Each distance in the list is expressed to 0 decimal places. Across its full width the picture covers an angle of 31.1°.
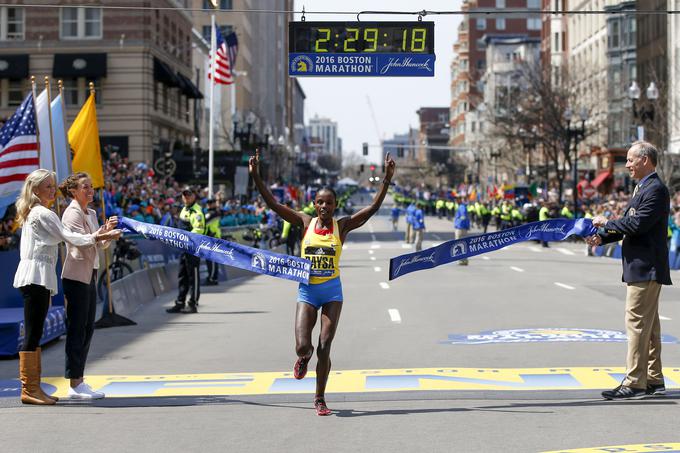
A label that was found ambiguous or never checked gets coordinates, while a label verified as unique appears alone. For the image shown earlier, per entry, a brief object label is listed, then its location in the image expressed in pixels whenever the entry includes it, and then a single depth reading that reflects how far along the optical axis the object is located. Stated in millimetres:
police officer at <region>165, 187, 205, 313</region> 20234
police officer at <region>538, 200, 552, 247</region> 46750
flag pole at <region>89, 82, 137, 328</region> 17797
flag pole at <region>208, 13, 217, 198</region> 44469
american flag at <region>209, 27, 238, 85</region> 46812
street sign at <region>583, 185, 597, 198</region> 76281
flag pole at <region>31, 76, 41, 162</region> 16031
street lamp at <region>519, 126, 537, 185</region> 71488
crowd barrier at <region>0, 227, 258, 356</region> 14016
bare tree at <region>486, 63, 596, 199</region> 72125
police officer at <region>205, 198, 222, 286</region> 22456
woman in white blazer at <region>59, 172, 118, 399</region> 10648
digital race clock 19047
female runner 9828
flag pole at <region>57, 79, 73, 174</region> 17062
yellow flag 17531
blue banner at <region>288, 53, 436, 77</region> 19031
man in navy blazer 10258
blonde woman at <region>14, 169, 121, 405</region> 10414
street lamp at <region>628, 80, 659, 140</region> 44219
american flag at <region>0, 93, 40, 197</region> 16047
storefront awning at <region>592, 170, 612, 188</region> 79631
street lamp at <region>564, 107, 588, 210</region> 55262
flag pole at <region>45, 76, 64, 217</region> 15998
